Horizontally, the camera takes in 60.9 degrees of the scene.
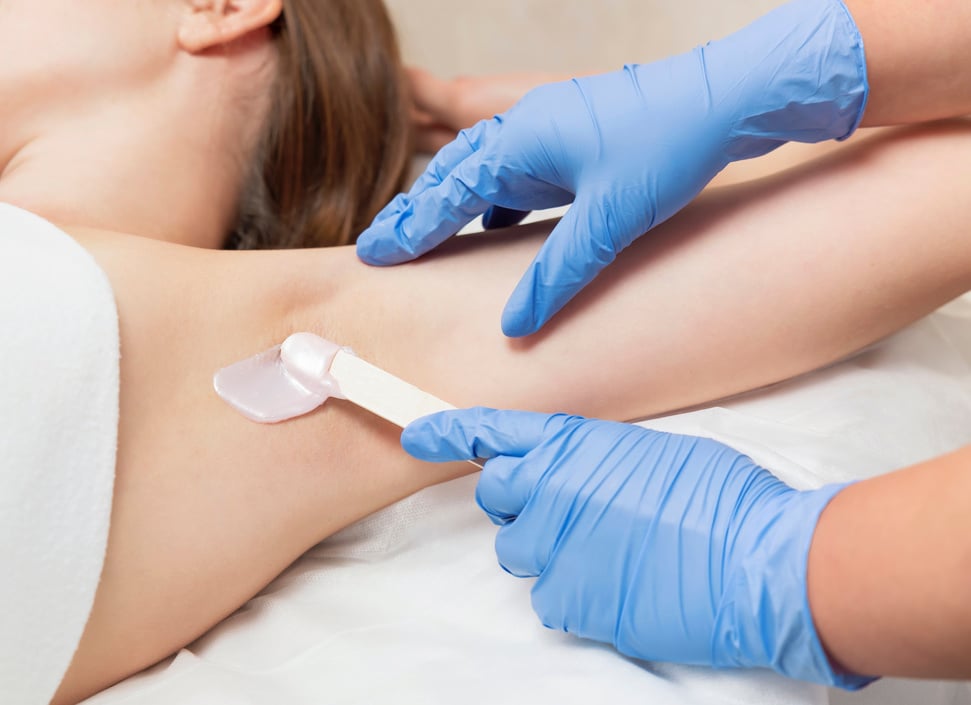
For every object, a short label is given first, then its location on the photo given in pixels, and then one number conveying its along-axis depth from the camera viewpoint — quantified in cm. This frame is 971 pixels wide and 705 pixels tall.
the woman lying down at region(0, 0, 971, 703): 79
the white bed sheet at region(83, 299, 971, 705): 72
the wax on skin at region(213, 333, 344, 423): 84
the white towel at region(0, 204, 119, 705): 70
